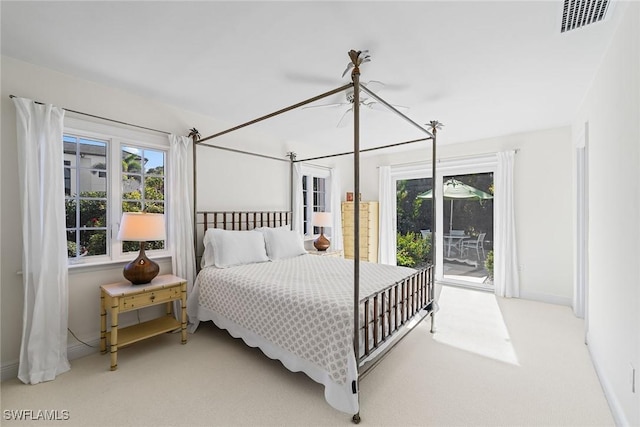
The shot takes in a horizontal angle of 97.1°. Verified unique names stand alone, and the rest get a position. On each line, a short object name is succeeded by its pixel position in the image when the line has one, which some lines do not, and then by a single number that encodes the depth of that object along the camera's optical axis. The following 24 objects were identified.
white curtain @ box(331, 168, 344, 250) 5.41
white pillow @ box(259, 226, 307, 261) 3.72
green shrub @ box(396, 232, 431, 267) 5.45
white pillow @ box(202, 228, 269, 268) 3.22
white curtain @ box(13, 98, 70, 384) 2.25
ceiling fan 2.36
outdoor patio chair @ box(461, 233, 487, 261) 4.85
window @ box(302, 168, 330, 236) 5.13
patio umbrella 4.82
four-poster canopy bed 1.89
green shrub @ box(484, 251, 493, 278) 4.77
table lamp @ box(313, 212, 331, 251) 4.75
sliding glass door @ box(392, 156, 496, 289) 4.79
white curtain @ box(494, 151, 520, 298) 4.34
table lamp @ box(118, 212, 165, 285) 2.56
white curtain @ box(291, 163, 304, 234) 4.68
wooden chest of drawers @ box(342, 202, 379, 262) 5.64
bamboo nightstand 2.43
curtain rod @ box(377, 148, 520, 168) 4.54
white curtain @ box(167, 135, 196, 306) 3.19
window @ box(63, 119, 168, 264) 2.67
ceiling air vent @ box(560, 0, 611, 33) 1.62
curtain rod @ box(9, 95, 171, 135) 2.53
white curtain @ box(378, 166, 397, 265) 5.71
